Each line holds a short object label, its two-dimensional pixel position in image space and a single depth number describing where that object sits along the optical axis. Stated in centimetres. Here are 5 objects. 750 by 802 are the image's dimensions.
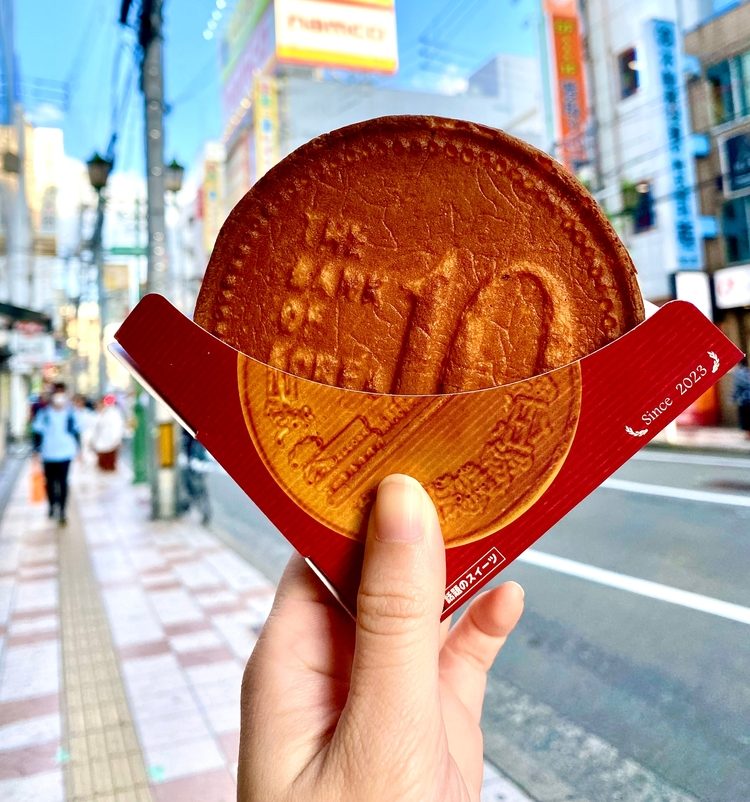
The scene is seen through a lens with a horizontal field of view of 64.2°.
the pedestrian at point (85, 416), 1775
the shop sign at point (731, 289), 311
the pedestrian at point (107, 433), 1254
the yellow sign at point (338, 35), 1128
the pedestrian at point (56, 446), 780
